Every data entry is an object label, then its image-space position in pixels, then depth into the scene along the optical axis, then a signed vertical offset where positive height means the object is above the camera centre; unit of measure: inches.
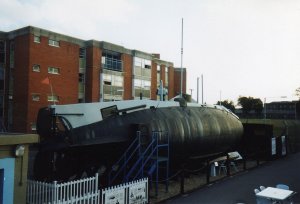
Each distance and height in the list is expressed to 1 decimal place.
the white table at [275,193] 464.1 -130.2
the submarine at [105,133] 556.4 -50.0
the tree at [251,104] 5753.0 +110.9
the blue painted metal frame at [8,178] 418.6 -99.7
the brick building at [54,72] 1507.1 +188.7
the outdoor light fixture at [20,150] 431.2 -63.2
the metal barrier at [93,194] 449.1 -135.0
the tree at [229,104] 6182.1 +111.7
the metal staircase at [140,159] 600.7 -103.4
